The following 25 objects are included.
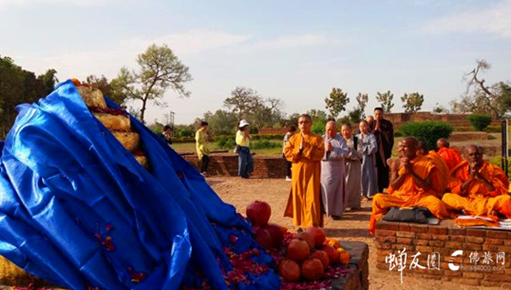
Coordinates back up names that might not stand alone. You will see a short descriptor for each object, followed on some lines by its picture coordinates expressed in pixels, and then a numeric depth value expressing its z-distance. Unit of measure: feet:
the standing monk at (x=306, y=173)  20.12
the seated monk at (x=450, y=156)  22.00
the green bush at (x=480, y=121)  89.86
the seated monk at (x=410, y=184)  18.03
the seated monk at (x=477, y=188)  17.06
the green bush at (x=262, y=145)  76.43
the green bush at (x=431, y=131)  58.18
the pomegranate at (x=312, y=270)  8.43
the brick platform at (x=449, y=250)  14.93
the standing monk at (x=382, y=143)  28.35
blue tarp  6.64
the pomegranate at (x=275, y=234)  9.81
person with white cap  40.96
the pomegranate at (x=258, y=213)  10.00
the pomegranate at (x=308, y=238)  9.26
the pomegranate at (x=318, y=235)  9.60
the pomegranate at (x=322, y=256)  8.82
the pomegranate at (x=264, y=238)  9.48
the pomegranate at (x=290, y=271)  8.37
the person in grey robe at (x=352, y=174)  26.43
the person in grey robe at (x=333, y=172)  22.95
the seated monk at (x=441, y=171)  18.45
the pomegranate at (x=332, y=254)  9.32
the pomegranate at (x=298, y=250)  8.69
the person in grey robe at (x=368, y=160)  27.63
